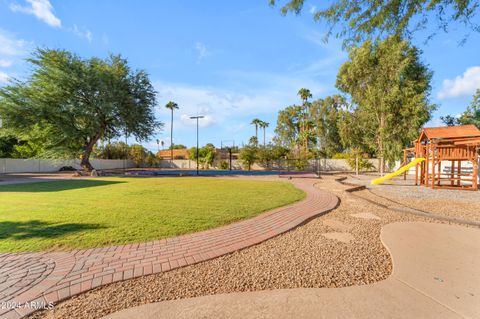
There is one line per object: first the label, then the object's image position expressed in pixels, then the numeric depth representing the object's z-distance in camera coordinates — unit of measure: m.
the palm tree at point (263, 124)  53.21
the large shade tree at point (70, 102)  18.06
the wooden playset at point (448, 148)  10.76
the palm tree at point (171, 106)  47.83
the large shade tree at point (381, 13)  3.80
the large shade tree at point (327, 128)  35.79
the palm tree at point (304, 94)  36.38
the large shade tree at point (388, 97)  20.34
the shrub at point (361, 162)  26.42
